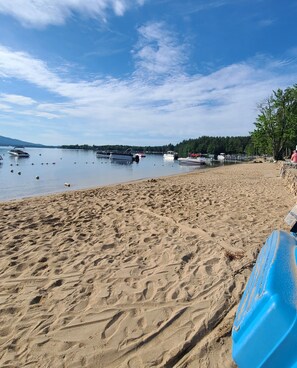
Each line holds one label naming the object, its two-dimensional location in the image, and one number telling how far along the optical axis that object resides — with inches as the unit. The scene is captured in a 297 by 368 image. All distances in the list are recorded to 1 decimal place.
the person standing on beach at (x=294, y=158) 913.5
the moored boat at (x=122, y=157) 2898.6
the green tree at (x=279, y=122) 1780.3
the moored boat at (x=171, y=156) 3752.5
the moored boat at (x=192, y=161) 2534.4
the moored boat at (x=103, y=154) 3526.1
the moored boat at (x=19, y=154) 2898.6
